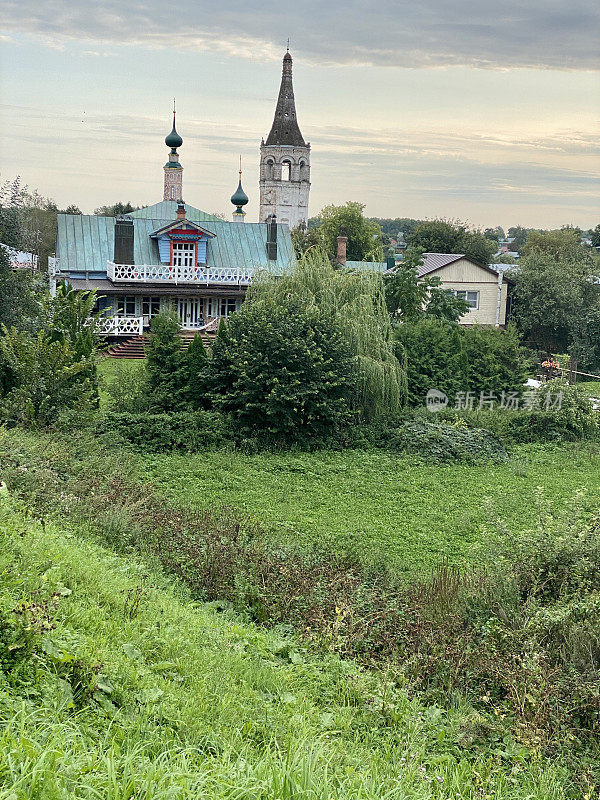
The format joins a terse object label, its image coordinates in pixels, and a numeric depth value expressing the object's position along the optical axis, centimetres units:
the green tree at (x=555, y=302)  3959
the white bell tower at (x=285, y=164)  6994
